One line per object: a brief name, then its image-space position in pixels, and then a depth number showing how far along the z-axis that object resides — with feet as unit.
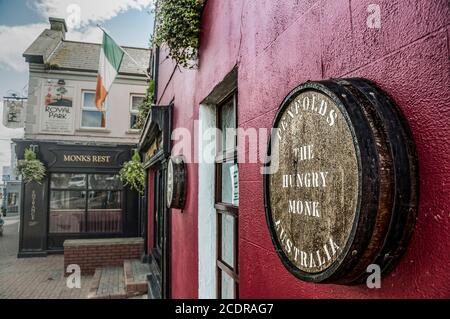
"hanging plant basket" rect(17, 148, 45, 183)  34.83
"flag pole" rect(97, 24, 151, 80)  19.43
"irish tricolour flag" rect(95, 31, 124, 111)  20.03
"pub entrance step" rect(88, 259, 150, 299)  21.17
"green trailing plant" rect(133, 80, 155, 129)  25.49
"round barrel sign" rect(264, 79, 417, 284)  2.80
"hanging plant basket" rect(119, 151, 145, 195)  32.48
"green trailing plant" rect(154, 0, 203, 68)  10.48
